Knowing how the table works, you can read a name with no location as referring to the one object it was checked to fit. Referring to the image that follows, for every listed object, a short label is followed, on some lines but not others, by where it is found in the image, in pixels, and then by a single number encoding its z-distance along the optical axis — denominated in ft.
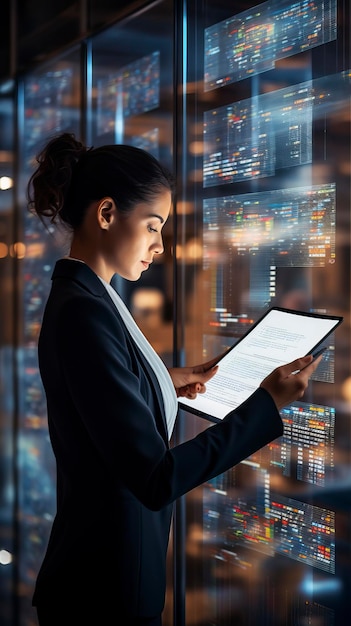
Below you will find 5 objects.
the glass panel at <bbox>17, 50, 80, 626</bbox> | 10.40
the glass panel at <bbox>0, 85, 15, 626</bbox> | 11.38
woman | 3.65
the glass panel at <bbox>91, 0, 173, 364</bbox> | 7.63
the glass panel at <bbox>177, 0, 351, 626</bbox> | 5.57
